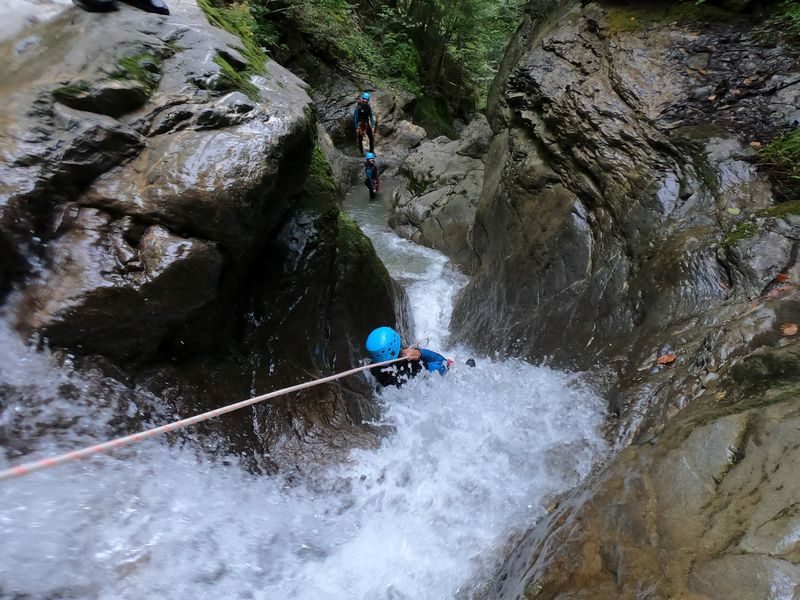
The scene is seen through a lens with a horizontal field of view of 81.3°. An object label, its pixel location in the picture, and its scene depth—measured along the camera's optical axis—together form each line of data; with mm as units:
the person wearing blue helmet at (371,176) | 13342
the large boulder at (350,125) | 16000
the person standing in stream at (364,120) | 13352
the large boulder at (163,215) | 2955
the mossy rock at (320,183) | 5270
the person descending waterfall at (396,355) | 5113
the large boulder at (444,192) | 10500
